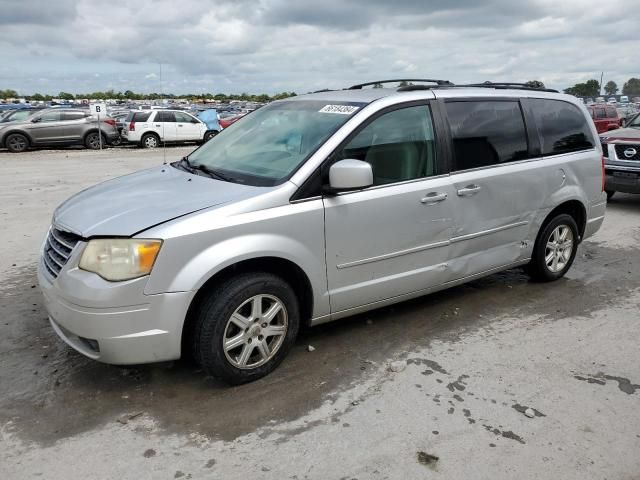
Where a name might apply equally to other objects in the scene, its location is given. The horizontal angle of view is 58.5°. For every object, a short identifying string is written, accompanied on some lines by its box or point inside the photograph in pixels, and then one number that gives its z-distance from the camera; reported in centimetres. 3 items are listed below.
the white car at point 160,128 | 2198
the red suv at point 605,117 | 2002
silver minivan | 313
